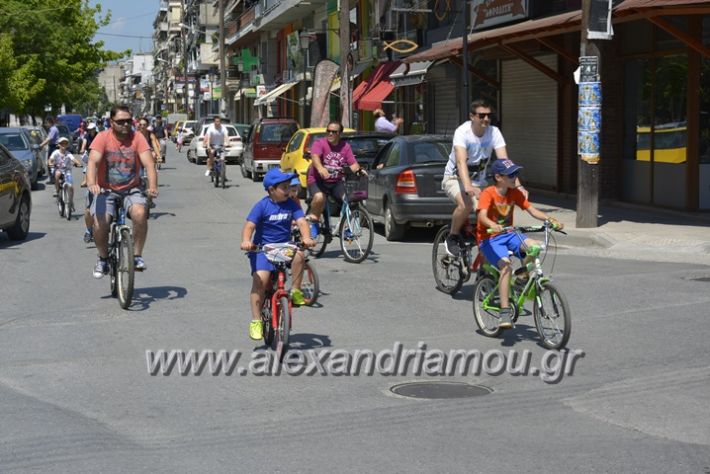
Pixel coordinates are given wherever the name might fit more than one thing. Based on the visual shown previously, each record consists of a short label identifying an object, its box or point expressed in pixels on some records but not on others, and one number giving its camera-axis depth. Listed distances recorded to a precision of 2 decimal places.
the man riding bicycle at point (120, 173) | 10.81
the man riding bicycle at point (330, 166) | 13.75
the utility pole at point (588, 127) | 16.36
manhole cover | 7.32
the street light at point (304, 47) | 41.73
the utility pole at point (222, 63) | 62.15
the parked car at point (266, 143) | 32.40
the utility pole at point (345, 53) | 31.02
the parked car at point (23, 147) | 29.84
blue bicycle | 13.77
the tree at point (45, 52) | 53.44
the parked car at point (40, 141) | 33.50
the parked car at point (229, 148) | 42.31
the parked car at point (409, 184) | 15.91
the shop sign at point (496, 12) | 23.14
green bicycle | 8.38
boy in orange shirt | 8.77
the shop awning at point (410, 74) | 28.77
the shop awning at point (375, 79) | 34.15
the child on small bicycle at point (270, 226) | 8.34
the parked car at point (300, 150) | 23.19
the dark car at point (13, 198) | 16.05
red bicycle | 8.14
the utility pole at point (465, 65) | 22.08
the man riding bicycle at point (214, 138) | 29.21
